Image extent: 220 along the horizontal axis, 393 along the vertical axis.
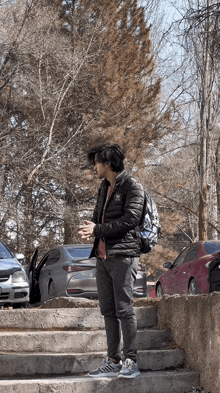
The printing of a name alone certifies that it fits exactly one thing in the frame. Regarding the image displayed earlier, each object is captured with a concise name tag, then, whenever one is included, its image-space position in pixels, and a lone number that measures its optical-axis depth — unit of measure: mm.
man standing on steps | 5051
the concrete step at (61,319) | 6664
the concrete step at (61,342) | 6051
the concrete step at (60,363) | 5484
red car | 10703
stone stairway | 5102
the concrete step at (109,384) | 4988
